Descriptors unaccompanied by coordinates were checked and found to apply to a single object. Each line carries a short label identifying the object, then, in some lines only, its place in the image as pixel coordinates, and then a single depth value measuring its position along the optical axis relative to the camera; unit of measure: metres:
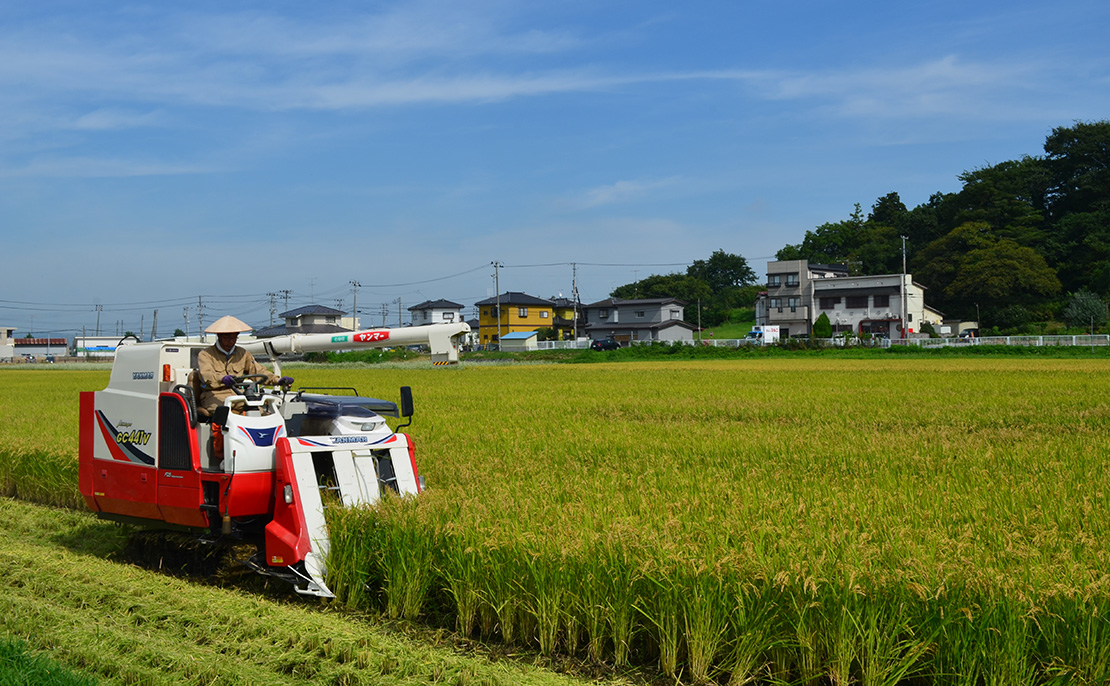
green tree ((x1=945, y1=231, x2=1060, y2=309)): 65.75
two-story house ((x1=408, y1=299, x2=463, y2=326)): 105.25
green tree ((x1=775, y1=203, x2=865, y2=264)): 96.44
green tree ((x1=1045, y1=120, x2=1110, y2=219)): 73.19
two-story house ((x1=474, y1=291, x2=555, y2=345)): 93.56
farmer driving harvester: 7.19
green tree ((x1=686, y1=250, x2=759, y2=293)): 116.88
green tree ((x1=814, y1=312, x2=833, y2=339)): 65.38
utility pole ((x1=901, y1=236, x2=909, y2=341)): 65.19
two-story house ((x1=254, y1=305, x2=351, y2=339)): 74.88
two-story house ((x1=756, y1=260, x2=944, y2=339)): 71.31
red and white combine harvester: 6.47
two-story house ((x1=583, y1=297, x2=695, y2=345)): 86.00
